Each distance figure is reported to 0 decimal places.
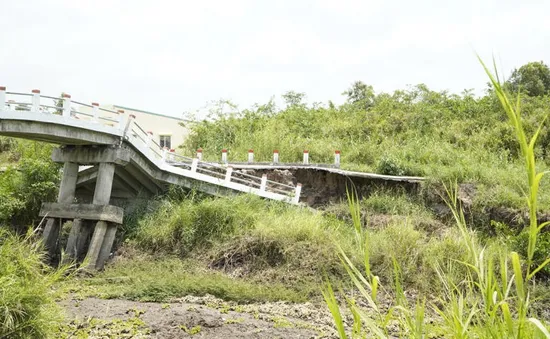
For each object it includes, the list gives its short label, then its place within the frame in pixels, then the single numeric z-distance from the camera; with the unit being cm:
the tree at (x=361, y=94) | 2728
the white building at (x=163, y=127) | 2902
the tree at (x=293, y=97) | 2823
